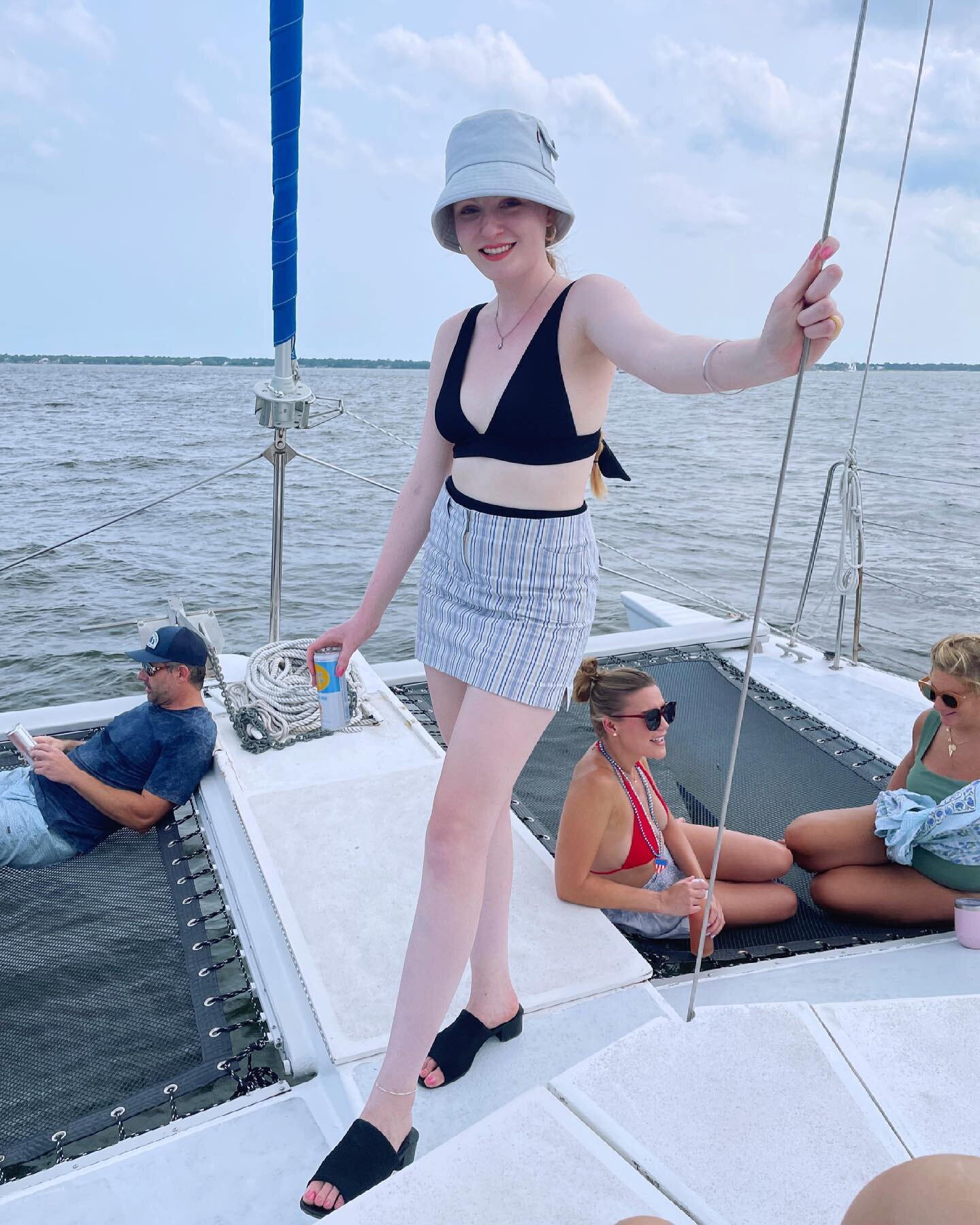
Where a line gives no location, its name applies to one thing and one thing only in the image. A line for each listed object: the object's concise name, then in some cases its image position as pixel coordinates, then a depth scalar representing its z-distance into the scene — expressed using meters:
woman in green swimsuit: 2.37
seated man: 2.63
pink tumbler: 2.24
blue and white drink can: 2.37
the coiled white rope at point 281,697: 3.11
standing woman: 1.41
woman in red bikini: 2.17
